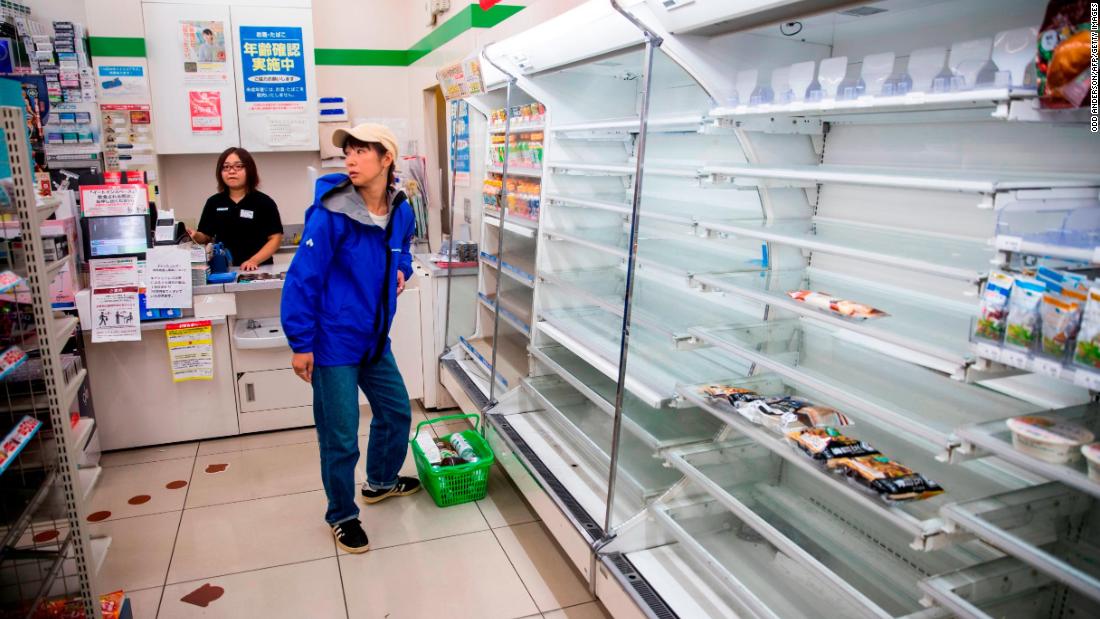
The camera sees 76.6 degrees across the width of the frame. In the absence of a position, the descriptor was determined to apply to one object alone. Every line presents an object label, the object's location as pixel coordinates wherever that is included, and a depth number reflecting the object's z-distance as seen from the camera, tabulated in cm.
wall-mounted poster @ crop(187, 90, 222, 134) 595
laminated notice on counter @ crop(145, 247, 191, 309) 395
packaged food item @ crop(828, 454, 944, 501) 167
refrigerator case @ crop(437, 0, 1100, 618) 158
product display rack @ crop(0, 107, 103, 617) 204
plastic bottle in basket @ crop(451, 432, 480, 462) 377
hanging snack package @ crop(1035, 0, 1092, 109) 124
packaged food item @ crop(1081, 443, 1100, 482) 125
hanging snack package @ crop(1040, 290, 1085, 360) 129
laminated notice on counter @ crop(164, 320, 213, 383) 413
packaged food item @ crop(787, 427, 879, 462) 186
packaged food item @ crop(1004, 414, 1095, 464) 134
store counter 414
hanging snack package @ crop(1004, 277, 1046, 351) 136
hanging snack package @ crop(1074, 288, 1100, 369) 125
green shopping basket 357
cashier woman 511
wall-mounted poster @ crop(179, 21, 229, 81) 586
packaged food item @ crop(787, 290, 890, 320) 182
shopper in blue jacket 297
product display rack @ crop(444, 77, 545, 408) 391
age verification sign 599
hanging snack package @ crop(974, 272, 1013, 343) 142
